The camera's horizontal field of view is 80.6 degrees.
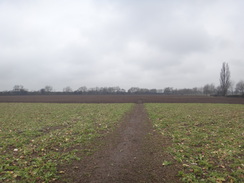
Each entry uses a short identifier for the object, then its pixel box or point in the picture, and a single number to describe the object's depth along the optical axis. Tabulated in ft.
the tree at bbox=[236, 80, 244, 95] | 399.63
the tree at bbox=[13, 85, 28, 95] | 476.54
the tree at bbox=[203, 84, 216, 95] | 463.91
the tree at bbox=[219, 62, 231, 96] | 296.71
